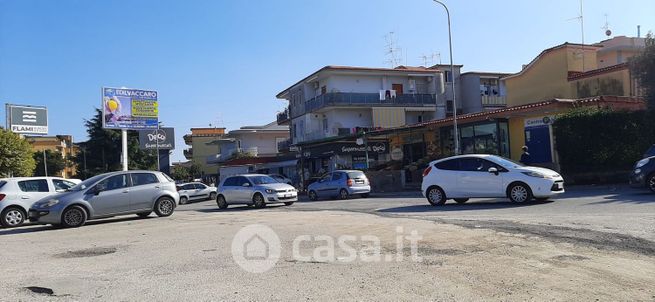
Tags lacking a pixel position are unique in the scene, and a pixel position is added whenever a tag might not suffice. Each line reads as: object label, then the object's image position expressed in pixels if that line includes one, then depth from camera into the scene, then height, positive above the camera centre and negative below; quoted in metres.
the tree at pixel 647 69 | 23.22 +3.93
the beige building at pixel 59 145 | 96.46 +6.96
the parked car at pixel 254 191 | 22.36 -0.67
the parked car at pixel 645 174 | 16.59 -0.43
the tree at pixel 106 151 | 61.72 +3.36
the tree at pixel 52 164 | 84.00 +2.90
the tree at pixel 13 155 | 37.91 +2.07
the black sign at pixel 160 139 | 61.91 +4.71
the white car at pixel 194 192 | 35.31 -0.93
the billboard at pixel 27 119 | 41.19 +4.96
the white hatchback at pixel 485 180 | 15.41 -0.42
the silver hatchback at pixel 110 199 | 15.82 -0.55
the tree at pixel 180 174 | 87.25 +0.72
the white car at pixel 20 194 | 17.94 -0.31
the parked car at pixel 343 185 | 26.47 -0.63
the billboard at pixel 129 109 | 34.53 +4.61
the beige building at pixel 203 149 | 90.75 +4.73
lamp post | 29.55 +6.36
